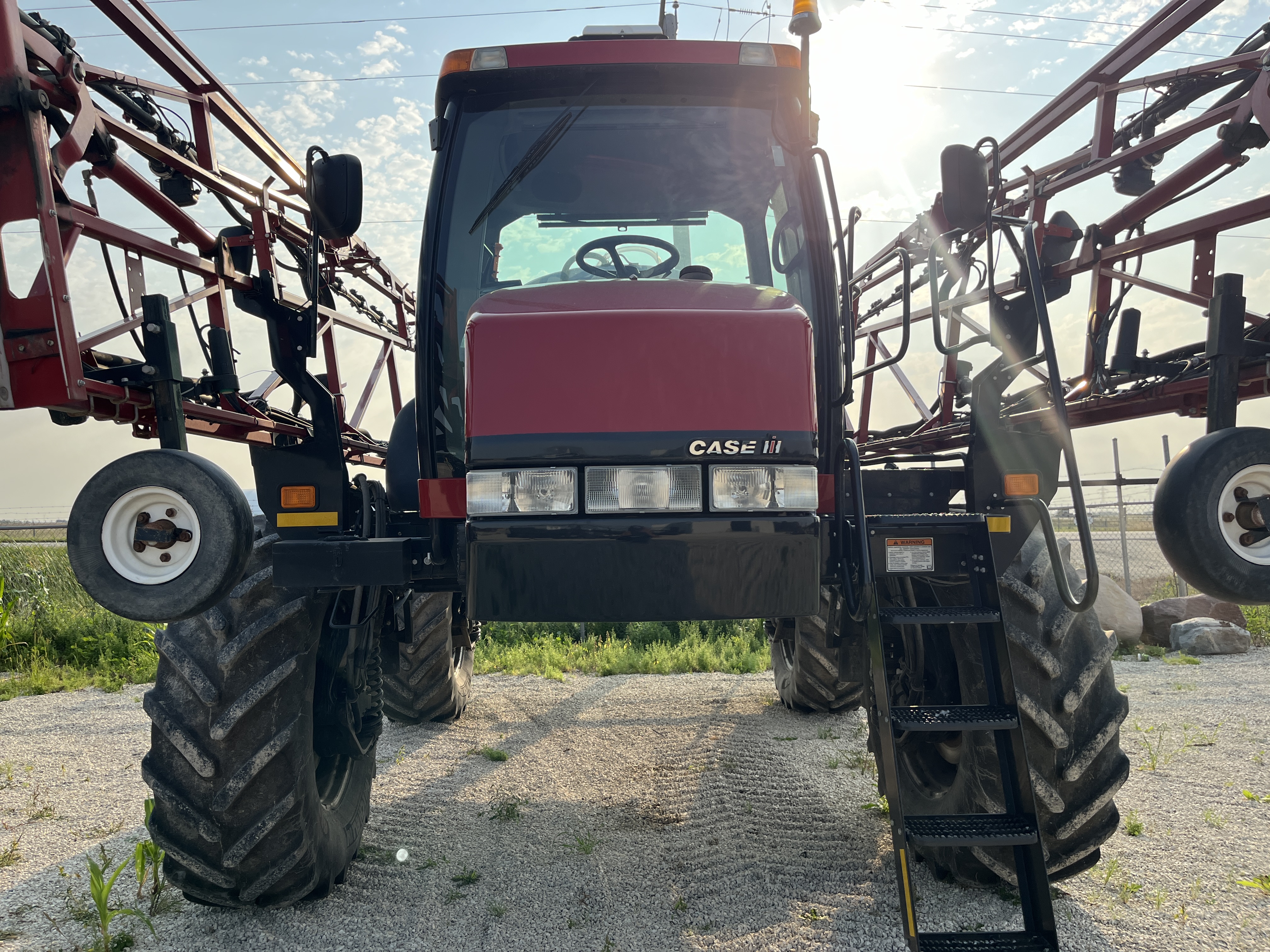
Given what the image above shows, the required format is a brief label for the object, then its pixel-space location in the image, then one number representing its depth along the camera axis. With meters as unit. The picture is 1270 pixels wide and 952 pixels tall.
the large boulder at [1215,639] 8.74
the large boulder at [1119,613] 9.38
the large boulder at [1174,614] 9.49
